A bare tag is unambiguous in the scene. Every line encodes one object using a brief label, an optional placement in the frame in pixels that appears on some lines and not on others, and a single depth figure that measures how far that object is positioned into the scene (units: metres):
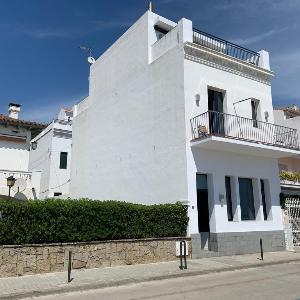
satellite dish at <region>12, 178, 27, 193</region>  21.98
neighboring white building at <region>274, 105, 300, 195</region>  20.69
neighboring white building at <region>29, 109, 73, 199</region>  26.50
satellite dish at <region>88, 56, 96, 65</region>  25.75
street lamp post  17.62
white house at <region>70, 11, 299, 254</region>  16.16
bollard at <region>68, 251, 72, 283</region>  10.12
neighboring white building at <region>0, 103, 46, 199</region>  23.86
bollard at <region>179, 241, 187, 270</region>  12.31
